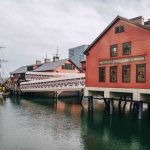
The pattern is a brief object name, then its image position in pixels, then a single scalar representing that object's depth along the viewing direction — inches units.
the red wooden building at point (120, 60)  1184.2
